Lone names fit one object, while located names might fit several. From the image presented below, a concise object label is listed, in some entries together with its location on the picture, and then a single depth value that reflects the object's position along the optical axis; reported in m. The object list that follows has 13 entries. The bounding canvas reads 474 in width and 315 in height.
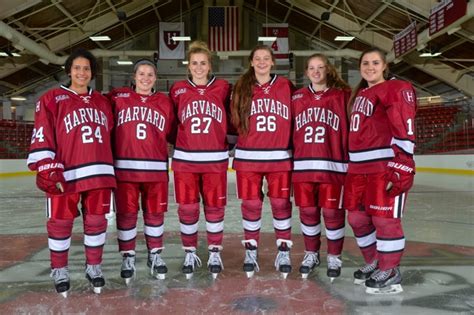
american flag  14.69
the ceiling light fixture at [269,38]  15.13
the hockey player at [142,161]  2.81
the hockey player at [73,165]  2.52
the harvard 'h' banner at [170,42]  15.25
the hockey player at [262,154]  2.88
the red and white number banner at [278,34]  15.27
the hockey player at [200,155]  2.88
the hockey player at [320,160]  2.80
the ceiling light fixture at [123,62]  18.13
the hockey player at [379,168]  2.43
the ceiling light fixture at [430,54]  15.62
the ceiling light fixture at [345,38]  16.52
